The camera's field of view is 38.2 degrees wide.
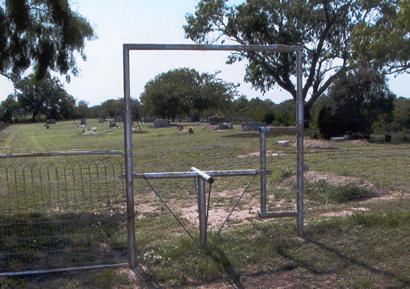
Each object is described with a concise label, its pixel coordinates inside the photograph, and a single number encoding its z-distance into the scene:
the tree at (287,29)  38.34
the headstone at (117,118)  60.08
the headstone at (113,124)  58.67
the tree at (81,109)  107.81
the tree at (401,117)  30.30
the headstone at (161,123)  57.45
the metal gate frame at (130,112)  5.88
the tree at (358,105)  31.44
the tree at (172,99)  63.29
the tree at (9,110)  95.35
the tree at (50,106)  103.62
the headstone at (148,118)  69.61
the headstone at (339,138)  30.86
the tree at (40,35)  11.34
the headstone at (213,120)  51.88
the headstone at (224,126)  36.69
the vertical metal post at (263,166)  6.73
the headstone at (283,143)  23.28
